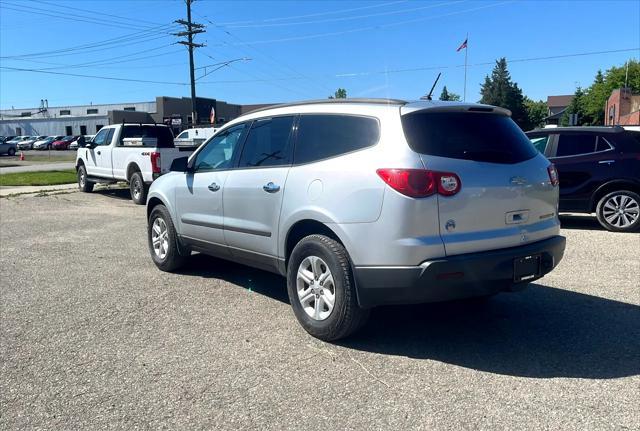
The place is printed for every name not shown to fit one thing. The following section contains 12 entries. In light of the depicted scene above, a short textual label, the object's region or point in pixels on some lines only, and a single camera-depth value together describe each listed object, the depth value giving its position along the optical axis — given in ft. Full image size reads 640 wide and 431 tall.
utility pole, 128.16
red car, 203.82
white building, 266.77
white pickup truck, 45.11
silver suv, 12.71
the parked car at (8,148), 159.74
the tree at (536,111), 358.84
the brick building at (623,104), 200.22
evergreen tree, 301.63
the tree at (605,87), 274.98
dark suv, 30.48
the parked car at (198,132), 93.35
